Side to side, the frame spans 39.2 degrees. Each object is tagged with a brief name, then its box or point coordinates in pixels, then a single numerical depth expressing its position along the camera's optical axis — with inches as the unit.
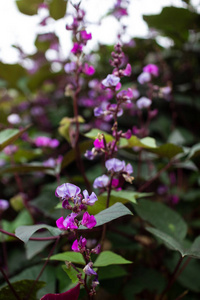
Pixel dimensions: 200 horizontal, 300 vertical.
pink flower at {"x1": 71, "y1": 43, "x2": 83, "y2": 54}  25.5
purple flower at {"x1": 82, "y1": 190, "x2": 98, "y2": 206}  17.9
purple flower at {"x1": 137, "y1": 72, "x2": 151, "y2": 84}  33.0
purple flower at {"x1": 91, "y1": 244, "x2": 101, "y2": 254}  18.3
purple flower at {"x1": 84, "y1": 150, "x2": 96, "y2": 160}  25.2
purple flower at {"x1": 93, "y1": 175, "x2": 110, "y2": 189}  22.2
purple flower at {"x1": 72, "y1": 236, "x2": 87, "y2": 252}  17.2
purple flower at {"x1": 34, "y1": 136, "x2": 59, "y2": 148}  38.5
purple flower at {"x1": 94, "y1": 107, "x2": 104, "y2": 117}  24.8
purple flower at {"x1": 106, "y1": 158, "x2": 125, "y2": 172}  20.9
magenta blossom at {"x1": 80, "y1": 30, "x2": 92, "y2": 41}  25.1
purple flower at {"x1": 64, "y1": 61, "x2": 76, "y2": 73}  28.4
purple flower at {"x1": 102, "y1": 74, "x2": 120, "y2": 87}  21.9
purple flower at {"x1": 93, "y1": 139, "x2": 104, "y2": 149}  22.1
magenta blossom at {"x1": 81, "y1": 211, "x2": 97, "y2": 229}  16.9
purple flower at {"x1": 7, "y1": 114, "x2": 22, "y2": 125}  37.8
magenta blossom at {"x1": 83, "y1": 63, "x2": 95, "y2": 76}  26.6
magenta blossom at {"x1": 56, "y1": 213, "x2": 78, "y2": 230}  17.0
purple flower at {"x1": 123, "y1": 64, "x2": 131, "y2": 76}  22.8
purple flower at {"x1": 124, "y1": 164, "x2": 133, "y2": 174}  21.9
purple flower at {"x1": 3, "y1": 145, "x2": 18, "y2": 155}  37.6
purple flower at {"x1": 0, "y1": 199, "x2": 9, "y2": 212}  31.0
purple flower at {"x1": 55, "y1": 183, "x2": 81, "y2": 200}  17.3
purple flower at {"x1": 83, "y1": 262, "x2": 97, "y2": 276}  17.2
